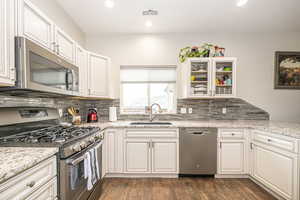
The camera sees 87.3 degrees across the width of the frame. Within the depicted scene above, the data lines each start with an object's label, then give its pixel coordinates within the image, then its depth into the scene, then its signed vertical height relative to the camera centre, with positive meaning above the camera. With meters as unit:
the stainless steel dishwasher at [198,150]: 2.51 -0.83
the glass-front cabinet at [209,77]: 2.81 +0.38
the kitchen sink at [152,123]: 2.84 -0.47
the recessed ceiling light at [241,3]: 2.09 +1.29
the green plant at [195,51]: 2.89 +0.88
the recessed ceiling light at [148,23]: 2.70 +1.31
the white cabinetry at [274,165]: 1.73 -0.84
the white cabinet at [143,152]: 2.51 -0.86
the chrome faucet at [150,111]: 3.03 -0.26
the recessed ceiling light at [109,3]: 2.15 +1.32
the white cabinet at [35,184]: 0.81 -0.51
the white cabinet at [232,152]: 2.50 -0.86
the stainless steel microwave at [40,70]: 1.17 +0.25
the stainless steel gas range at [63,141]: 1.26 -0.38
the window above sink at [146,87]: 3.23 +0.22
